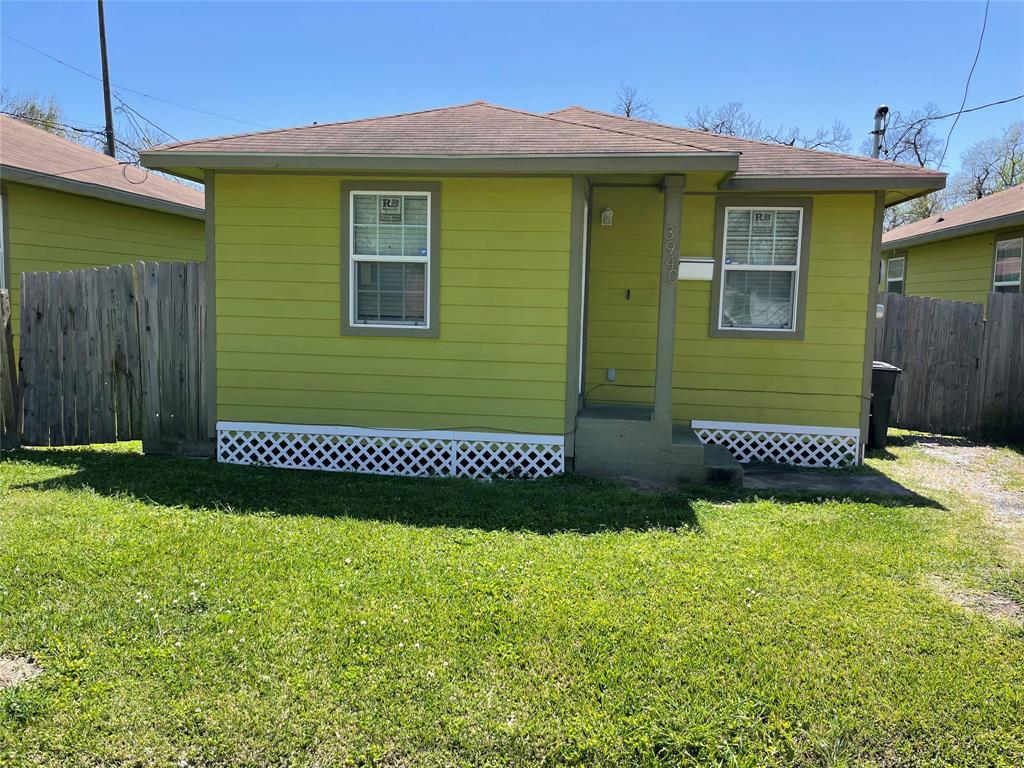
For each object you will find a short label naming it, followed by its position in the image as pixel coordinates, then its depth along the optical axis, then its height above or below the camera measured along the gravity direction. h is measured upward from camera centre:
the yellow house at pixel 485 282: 6.56 +0.38
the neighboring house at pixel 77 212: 8.91 +1.35
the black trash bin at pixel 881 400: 8.57 -0.80
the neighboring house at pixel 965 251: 11.22 +1.51
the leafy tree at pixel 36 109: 24.05 +6.74
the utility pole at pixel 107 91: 20.09 +6.09
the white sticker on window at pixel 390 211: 6.82 +1.00
